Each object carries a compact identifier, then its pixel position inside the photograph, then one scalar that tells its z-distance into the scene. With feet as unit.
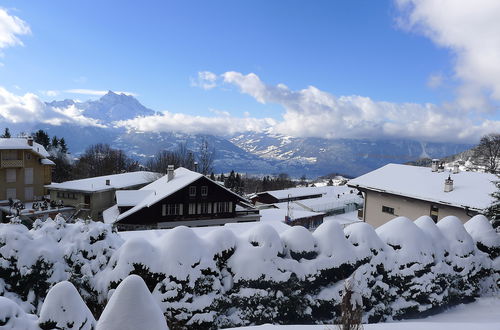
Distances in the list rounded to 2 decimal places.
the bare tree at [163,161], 181.16
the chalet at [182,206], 84.74
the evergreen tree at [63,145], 231.96
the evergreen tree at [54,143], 226.95
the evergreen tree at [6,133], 195.00
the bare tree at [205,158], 158.10
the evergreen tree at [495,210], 42.00
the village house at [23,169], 118.62
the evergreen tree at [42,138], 212.02
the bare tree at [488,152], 119.85
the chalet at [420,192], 64.69
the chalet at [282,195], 202.80
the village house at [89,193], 122.42
